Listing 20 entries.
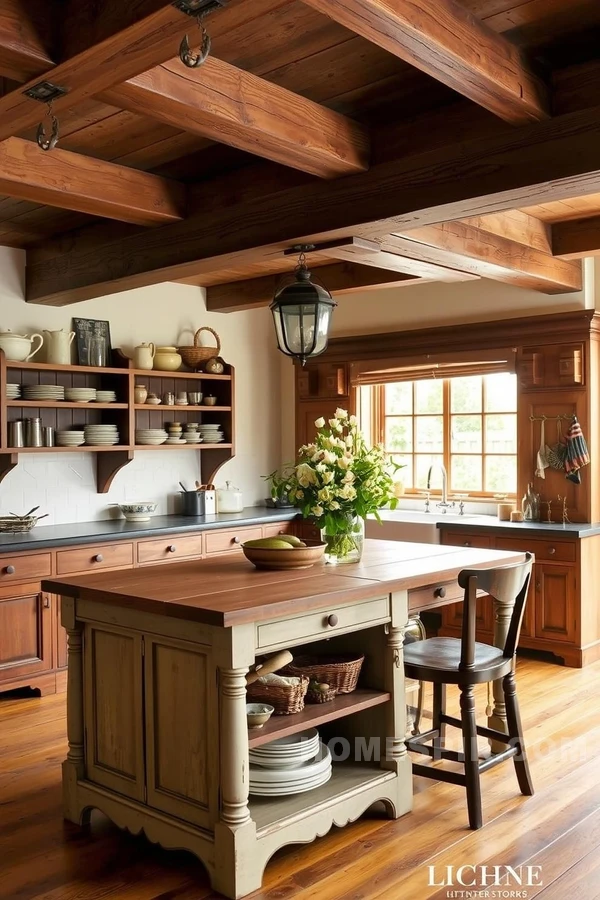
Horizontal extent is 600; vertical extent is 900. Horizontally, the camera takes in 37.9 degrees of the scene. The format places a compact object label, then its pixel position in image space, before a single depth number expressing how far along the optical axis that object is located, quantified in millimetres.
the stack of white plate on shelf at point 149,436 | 6199
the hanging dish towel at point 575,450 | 5727
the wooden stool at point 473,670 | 3277
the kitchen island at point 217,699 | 2816
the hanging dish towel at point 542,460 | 5930
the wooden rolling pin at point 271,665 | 3012
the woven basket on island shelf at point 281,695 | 3131
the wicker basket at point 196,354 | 6625
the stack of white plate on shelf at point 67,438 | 5676
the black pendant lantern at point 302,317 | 3836
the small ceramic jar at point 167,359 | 6395
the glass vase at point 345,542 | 3704
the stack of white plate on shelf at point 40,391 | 5531
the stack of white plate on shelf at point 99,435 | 5820
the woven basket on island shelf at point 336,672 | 3338
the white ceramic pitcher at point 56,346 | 5711
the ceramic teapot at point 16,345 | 5414
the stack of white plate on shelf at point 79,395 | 5684
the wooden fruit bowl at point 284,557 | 3576
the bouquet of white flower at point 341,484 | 3582
